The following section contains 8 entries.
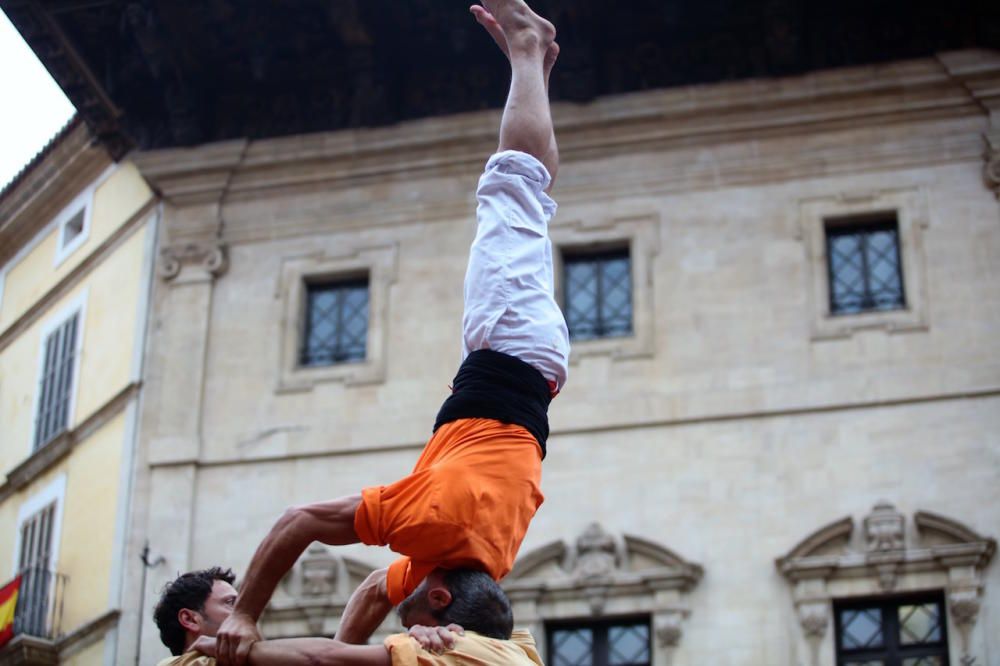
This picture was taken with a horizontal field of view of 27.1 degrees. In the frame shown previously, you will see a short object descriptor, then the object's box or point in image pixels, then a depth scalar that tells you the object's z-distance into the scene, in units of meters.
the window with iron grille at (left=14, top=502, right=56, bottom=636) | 18.72
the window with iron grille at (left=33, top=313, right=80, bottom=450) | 20.12
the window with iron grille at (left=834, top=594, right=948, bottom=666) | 16.09
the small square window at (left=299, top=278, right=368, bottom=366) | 18.59
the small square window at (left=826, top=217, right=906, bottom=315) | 17.45
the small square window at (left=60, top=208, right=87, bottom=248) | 21.44
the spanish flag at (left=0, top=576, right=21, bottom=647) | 18.55
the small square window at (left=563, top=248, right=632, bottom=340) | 17.95
